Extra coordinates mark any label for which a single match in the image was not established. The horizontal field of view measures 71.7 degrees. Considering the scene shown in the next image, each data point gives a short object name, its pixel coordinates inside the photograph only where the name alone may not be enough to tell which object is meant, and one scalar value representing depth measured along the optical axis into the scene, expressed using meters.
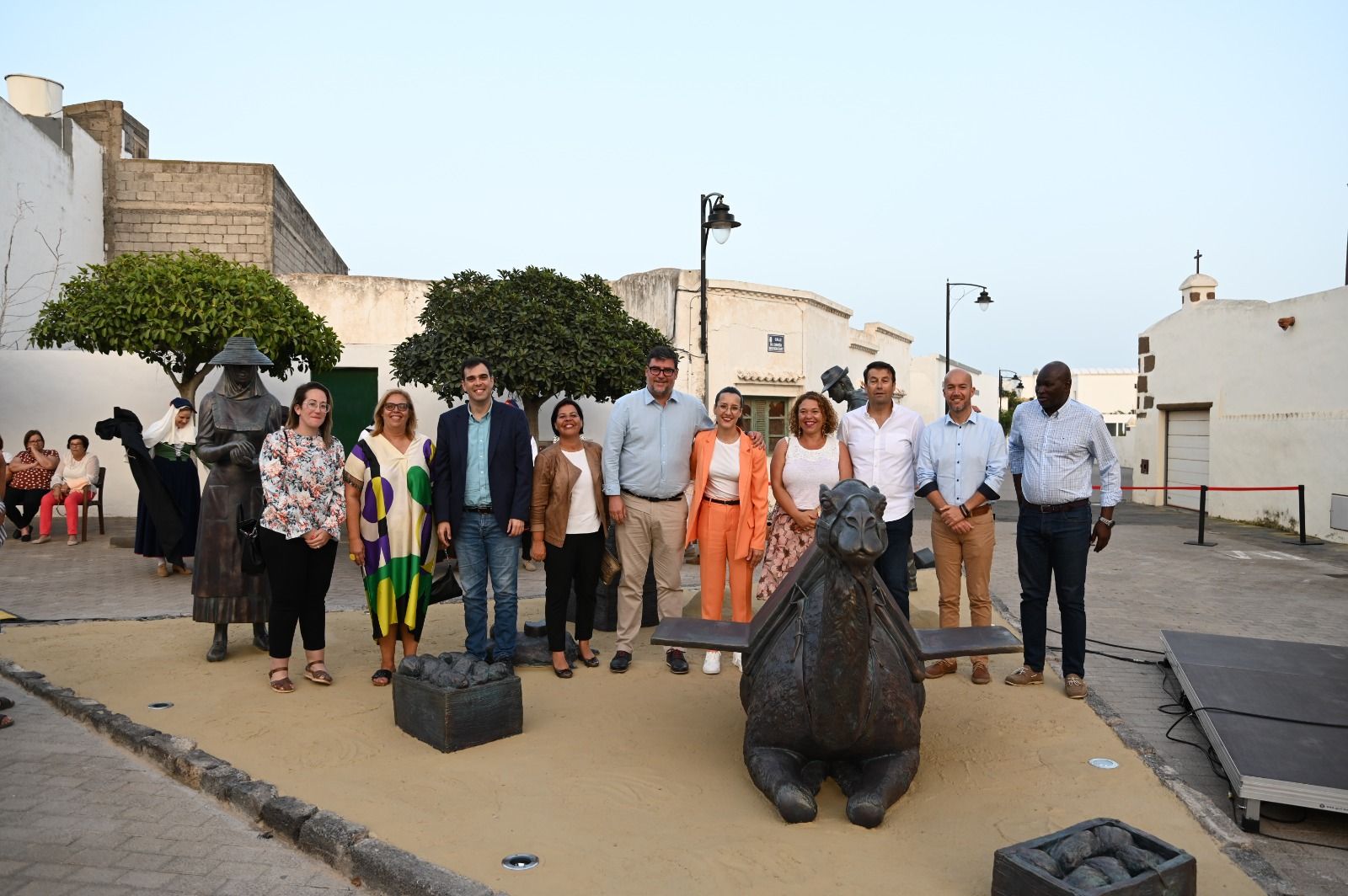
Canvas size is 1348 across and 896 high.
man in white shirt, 5.77
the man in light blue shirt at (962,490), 5.74
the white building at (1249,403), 15.07
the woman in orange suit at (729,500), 5.79
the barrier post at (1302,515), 13.56
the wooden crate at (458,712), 4.57
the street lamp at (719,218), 15.21
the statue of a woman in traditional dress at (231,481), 5.96
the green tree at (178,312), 11.05
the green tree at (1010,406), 48.69
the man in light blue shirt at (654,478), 5.91
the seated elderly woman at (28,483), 12.48
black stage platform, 3.78
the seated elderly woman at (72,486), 12.25
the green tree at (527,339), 12.73
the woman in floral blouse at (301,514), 5.39
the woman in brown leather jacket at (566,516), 5.81
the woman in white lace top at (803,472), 5.75
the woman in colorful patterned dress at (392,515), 5.51
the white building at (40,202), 16.06
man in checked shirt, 5.53
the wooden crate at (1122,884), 2.91
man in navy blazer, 5.55
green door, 16.03
